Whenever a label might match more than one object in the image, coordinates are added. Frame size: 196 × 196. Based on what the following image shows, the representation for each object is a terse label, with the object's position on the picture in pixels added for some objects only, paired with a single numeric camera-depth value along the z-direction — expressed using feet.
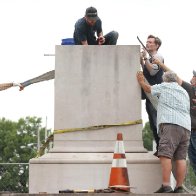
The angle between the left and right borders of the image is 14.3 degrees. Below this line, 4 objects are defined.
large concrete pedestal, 33.35
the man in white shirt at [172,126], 30.09
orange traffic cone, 29.40
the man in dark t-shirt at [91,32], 34.32
